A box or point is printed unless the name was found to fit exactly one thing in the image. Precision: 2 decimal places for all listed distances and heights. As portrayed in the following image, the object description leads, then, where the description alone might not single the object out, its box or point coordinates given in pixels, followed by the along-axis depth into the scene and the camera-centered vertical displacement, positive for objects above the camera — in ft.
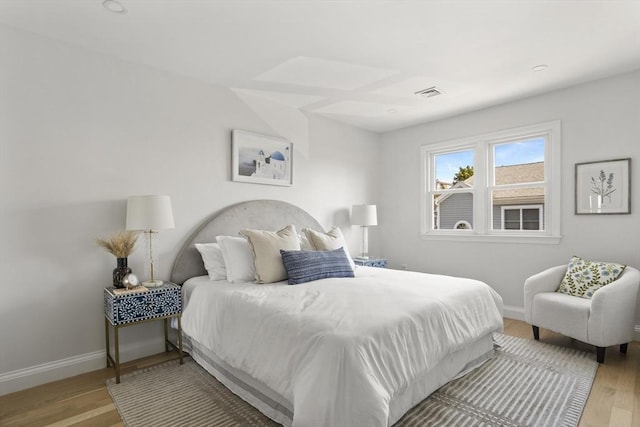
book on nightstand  8.35 -1.96
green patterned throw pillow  10.23 -1.95
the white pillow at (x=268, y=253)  9.41 -1.14
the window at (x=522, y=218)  13.06 -0.22
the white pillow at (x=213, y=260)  10.00 -1.43
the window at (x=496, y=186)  12.65 +1.07
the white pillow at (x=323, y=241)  11.34 -0.97
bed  5.18 -2.40
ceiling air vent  11.96 +4.28
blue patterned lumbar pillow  9.36 -1.51
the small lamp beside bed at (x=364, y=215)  15.49 -0.13
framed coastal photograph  11.94 +1.96
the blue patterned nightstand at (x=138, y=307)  8.16 -2.37
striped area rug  6.63 -4.00
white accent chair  8.99 -2.81
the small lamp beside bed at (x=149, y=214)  8.66 -0.05
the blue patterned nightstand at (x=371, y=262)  14.47 -2.13
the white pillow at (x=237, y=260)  9.62 -1.36
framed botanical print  10.91 +0.83
